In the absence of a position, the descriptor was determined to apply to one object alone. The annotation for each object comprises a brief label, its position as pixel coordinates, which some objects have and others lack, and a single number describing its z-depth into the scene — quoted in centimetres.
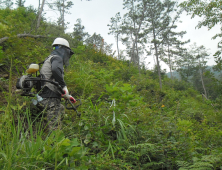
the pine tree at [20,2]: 1897
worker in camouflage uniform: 308
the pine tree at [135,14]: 1965
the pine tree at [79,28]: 3772
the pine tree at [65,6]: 2634
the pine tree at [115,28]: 3239
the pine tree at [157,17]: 1859
